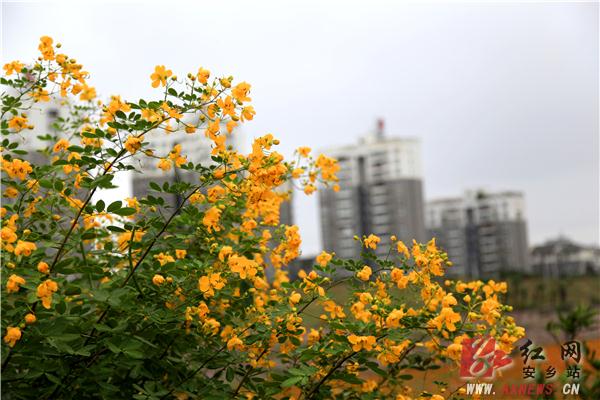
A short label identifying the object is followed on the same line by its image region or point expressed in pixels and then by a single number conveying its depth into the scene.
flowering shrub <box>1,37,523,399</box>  1.84
